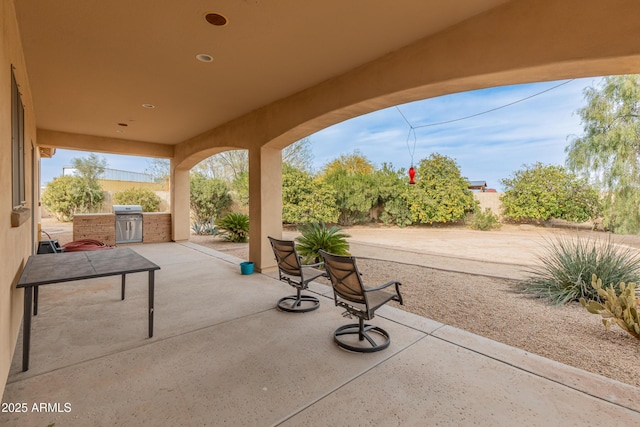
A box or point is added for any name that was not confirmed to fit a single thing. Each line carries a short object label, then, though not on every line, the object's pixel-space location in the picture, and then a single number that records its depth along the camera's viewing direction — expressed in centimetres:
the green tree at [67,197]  1388
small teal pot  545
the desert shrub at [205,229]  1119
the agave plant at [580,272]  413
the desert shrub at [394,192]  1576
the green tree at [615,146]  806
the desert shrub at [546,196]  1304
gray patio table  229
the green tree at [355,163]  2142
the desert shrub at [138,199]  1462
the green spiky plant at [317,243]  600
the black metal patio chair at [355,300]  258
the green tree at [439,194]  1518
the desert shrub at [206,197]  1244
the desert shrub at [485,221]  1465
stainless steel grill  877
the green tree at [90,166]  1633
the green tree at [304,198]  1374
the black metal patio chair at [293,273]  353
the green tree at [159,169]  1878
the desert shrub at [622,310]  290
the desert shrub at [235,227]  966
